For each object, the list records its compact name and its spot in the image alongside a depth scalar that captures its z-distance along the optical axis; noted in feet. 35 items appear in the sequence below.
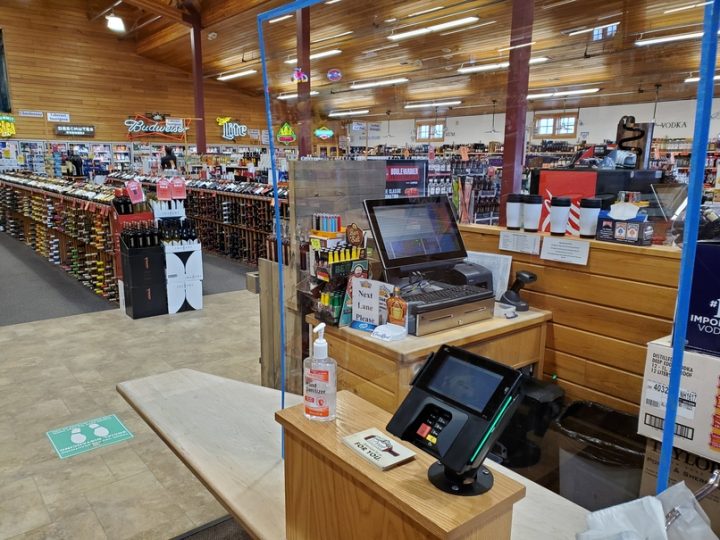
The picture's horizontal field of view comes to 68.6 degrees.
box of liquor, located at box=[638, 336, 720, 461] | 4.71
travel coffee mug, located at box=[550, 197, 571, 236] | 7.47
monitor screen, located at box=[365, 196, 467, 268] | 6.84
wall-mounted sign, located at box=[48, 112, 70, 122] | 51.68
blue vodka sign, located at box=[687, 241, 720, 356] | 4.82
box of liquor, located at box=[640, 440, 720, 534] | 4.92
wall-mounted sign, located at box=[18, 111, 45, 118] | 50.24
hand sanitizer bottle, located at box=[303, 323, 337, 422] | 3.88
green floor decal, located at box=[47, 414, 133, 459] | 10.46
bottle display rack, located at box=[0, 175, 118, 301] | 21.56
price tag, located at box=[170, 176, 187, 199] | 20.81
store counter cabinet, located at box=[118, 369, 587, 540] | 2.98
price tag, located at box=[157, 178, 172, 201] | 20.52
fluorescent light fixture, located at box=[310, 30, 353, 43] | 7.05
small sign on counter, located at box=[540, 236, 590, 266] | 7.27
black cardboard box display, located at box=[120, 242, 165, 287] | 19.01
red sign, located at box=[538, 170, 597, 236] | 7.53
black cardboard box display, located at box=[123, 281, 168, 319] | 19.31
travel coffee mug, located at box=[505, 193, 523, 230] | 8.00
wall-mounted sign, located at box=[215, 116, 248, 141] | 64.49
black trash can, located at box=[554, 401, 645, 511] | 5.93
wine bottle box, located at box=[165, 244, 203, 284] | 19.61
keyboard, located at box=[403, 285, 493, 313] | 6.40
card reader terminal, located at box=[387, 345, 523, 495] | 2.94
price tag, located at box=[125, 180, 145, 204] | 19.83
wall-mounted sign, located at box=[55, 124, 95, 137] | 52.42
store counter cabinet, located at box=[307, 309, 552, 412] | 6.03
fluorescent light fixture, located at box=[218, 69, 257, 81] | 56.06
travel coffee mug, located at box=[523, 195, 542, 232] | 7.82
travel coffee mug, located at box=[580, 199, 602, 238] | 7.18
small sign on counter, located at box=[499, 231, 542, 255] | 7.82
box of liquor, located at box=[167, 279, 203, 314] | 20.03
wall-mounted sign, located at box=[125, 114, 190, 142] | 50.65
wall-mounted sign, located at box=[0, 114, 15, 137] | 48.47
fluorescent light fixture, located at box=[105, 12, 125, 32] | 32.89
